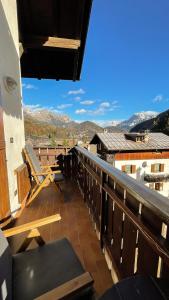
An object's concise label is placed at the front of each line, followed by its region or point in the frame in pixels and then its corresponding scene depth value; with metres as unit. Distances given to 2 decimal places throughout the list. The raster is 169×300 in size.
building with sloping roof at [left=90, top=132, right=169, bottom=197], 16.30
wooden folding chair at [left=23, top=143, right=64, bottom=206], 2.90
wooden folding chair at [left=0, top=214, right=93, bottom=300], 0.80
